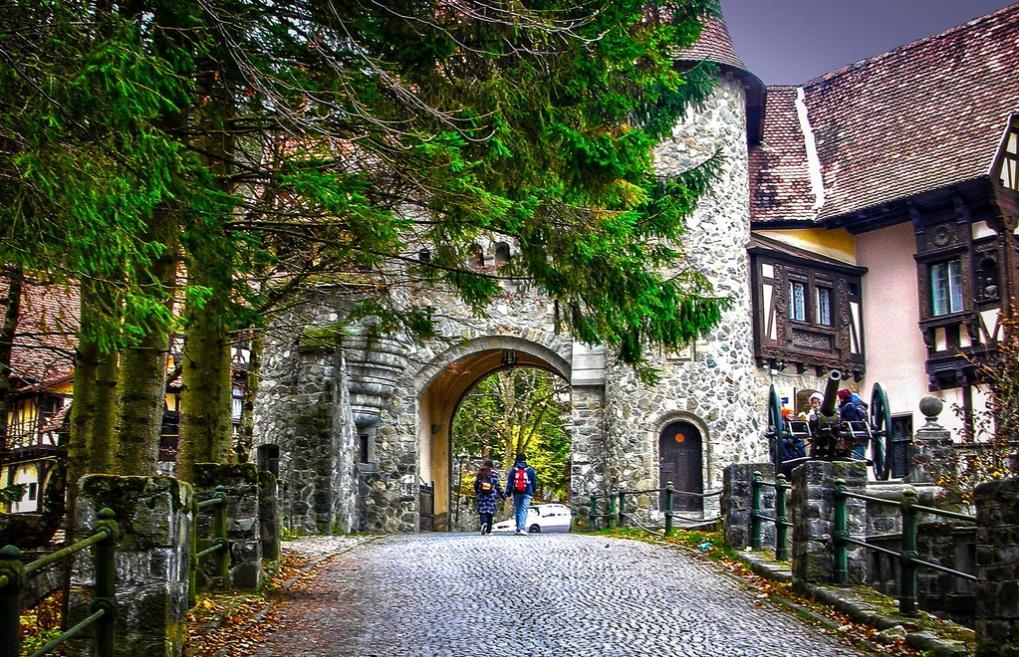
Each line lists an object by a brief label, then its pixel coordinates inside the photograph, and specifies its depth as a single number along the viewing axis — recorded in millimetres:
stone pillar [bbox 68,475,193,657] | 6375
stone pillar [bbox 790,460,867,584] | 10438
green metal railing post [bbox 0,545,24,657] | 4207
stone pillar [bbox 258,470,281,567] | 11812
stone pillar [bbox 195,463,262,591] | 9984
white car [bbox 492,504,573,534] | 34844
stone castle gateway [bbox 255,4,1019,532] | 24062
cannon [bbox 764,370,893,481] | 13234
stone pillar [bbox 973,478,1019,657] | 6969
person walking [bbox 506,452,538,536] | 20297
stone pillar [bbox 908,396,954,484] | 17391
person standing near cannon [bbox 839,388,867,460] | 16203
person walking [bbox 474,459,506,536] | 21297
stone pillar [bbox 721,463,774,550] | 14211
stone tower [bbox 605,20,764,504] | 24891
